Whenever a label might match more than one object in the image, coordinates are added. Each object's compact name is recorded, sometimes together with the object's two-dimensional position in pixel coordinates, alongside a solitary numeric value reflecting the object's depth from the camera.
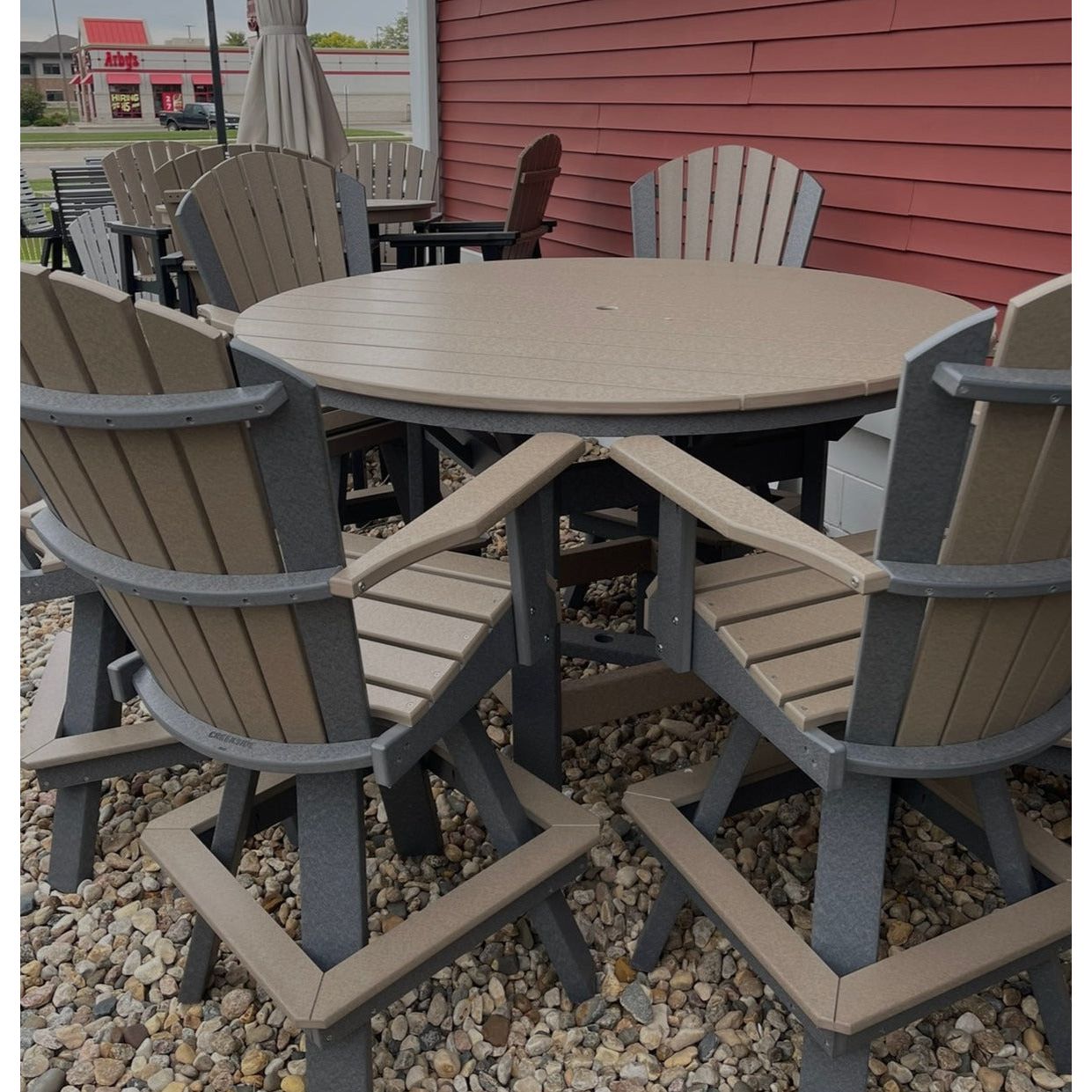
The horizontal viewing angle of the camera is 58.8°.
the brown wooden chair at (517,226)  4.04
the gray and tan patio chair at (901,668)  1.02
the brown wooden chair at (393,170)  6.02
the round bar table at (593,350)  1.51
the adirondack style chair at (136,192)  5.12
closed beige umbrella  4.97
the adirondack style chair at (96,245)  6.05
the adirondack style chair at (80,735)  1.95
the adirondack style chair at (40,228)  7.11
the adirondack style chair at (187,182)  3.61
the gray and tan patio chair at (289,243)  2.59
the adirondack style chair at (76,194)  7.60
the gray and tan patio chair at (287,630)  1.04
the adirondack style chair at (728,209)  3.16
